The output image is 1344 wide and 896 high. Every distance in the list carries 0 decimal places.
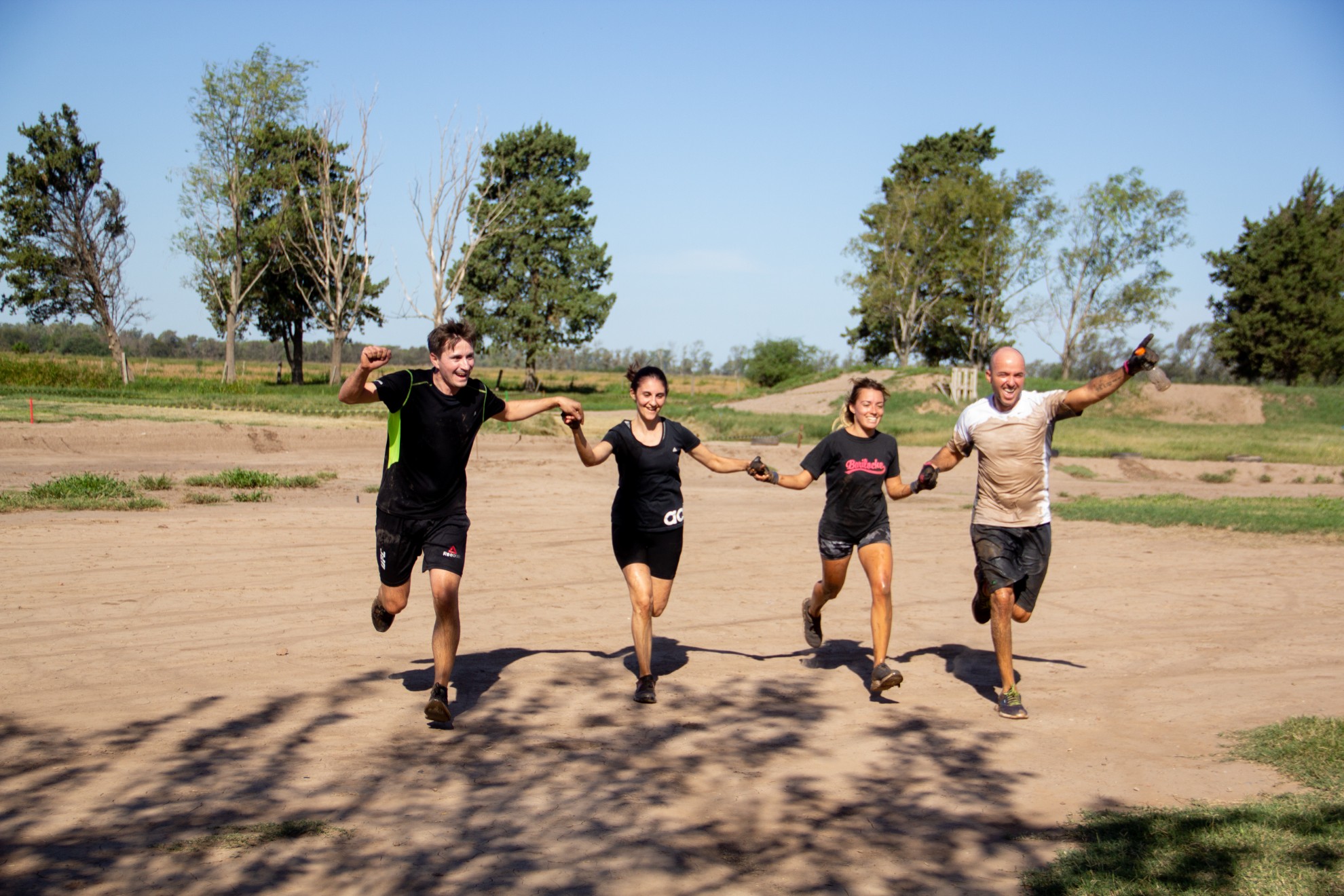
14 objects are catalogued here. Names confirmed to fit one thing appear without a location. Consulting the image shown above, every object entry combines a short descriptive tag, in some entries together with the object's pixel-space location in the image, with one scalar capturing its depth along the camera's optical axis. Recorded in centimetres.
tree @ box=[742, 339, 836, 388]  7012
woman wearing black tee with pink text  689
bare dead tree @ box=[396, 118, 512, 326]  4041
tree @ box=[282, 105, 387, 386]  4869
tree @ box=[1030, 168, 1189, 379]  5100
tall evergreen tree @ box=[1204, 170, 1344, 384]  5438
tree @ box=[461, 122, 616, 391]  5519
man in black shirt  606
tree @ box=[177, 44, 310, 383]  4794
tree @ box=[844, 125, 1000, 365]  5803
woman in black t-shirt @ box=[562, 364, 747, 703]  666
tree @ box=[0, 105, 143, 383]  4853
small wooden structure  4547
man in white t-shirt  657
